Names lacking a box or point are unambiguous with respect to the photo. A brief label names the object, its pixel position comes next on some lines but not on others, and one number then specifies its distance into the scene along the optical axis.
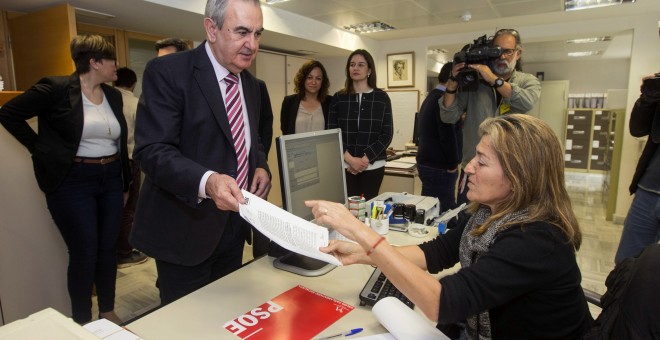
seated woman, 0.92
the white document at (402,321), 0.97
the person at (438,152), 2.68
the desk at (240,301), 1.03
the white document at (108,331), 0.86
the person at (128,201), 3.19
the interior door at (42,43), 2.96
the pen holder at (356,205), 1.87
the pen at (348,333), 1.01
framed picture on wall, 6.21
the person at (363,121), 2.74
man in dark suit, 1.23
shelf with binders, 8.77
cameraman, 2.14
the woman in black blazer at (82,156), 2.11
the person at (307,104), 3.12
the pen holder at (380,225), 1.84
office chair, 0.72
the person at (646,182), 1.97
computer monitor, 1.36
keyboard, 1.16
